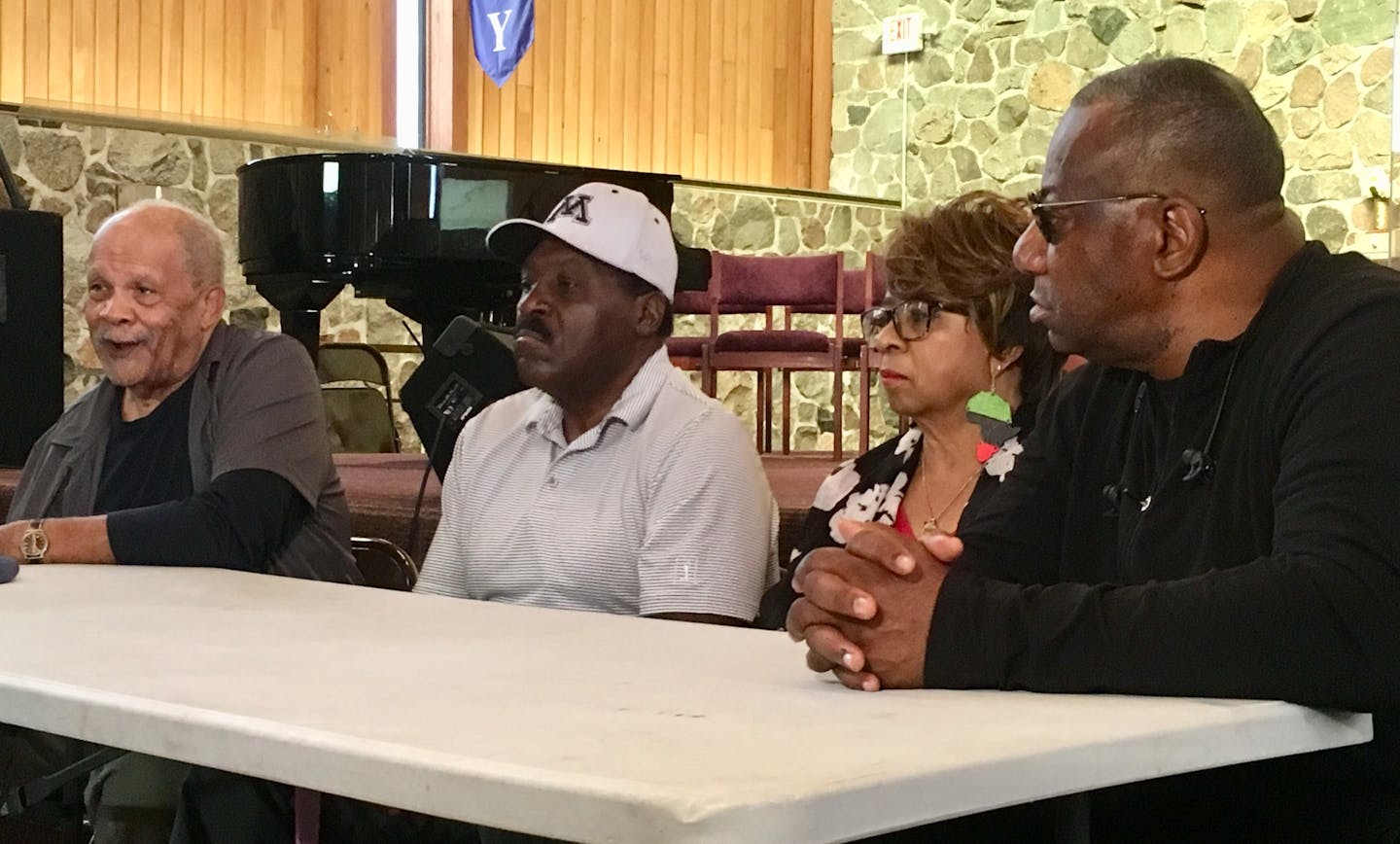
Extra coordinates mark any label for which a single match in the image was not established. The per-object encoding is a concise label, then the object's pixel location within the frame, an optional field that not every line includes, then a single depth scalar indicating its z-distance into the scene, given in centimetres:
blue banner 785
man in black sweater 131
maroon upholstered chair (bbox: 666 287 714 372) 706
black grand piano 459
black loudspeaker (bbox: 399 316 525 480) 365
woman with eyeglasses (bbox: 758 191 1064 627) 255
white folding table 92
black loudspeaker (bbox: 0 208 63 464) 475
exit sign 959
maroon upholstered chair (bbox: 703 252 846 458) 688
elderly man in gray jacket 262
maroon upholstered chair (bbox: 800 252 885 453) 704
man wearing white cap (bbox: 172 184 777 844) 234
